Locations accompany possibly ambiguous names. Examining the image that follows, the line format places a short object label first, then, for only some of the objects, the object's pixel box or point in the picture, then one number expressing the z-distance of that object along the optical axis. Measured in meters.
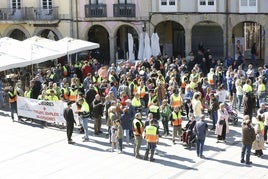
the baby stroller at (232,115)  23.98
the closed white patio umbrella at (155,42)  37.16
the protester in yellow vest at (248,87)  25.36
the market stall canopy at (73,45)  33.91
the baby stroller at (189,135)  21.27
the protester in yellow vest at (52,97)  25.14
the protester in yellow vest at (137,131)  19.98
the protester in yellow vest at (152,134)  19.53
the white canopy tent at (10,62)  28.59
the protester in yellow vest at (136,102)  23.73
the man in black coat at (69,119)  22.25
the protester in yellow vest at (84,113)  22.86
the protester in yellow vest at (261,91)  25.97
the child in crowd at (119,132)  20.91
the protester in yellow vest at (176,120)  21.69
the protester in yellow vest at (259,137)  20.09
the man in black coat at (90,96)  25.05
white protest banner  24.81
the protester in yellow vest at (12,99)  26.57
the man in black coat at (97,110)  23.08
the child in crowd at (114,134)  21.09
